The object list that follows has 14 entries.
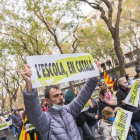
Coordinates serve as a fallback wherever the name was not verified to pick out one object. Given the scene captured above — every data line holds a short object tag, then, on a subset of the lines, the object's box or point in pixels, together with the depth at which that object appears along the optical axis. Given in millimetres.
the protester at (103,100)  4051
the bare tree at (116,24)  9234
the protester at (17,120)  8422
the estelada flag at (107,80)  7805
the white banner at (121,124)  3223
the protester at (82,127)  3617
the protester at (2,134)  6469
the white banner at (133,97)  4035
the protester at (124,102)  4008
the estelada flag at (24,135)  3826
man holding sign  1813
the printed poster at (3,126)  6505
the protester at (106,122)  3248
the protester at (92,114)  4589
